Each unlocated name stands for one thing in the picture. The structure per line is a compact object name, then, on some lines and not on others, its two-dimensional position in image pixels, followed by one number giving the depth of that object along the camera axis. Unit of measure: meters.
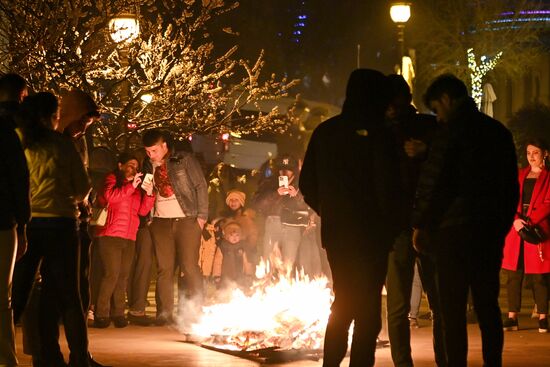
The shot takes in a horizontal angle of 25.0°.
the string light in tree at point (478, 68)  57.62
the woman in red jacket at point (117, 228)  14.03
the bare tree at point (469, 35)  57.38
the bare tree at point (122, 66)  14.91
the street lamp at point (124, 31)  15.87
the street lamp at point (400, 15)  24.23
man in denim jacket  14.23
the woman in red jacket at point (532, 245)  13.89
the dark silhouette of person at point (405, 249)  9.22
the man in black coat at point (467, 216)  8.33
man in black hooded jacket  8.23
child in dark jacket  17.33
